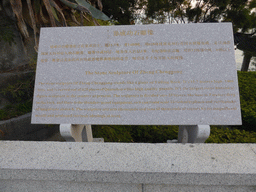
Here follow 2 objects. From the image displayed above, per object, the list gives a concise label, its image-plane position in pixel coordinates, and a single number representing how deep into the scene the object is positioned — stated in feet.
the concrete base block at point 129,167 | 3.39
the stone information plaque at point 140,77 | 4.30
